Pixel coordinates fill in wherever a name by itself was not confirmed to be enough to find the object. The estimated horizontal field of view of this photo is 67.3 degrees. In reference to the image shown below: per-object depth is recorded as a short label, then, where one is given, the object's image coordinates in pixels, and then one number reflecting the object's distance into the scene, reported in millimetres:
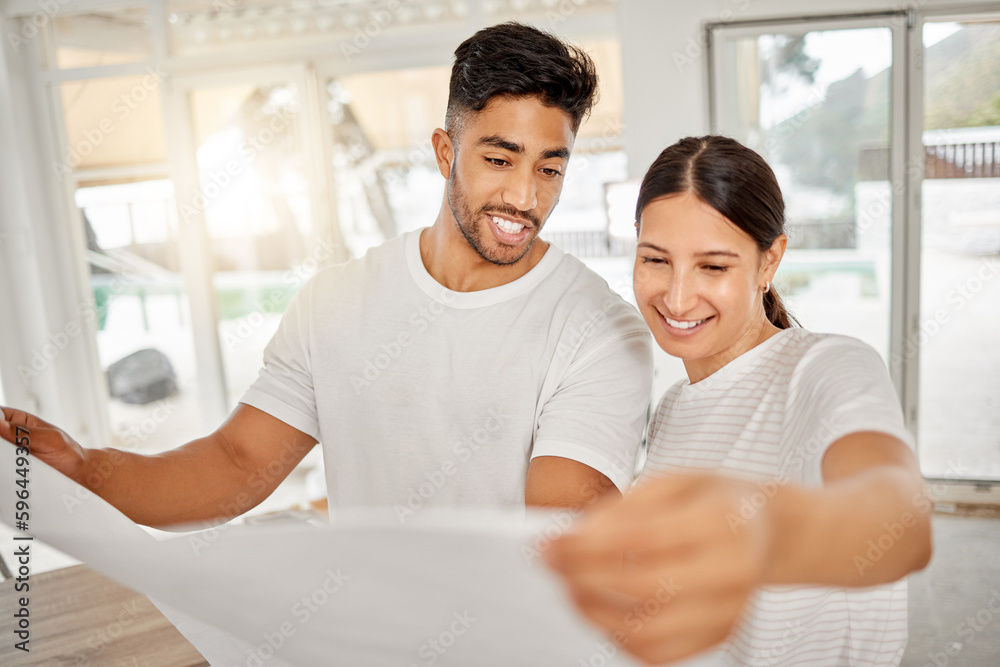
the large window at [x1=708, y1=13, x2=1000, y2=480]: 4051
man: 1144
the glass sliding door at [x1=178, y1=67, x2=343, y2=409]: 4859
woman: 401
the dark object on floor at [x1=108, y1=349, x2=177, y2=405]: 5531
